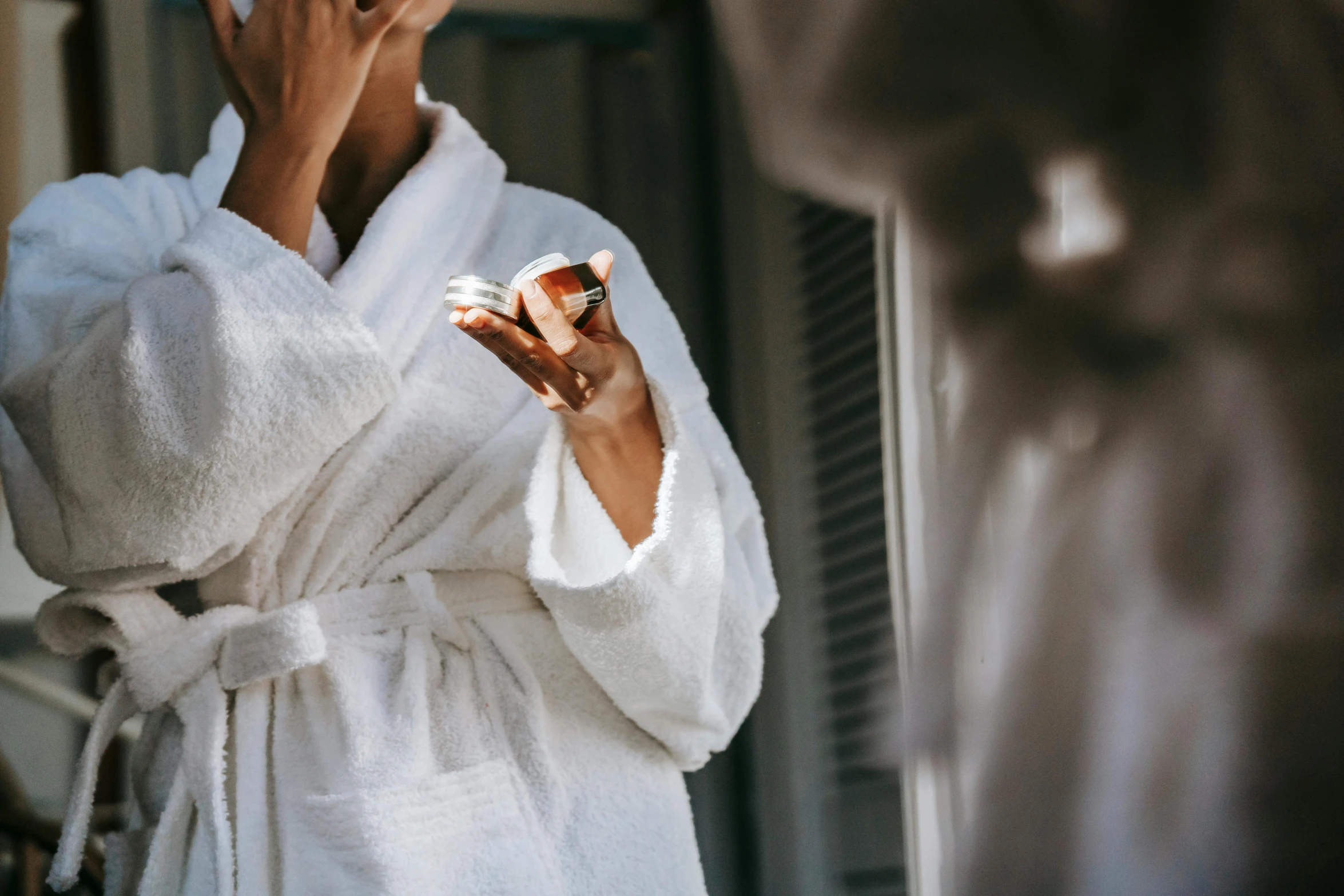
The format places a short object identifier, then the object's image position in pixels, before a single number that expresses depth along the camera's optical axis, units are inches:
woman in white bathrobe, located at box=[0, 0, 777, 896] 95.7
